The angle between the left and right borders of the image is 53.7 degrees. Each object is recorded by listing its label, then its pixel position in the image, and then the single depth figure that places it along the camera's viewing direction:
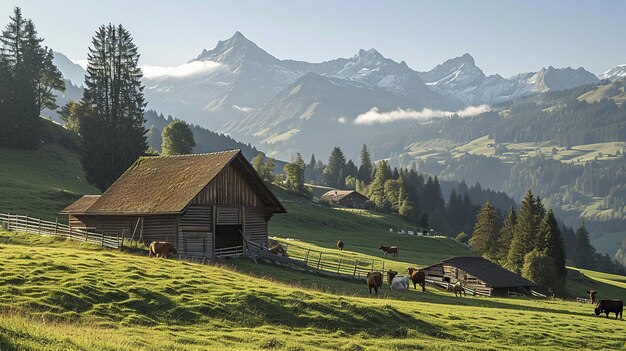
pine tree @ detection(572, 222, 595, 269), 187.62
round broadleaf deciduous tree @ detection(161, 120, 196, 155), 129.50
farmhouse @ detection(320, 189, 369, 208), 175.75
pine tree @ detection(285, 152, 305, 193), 167.75
